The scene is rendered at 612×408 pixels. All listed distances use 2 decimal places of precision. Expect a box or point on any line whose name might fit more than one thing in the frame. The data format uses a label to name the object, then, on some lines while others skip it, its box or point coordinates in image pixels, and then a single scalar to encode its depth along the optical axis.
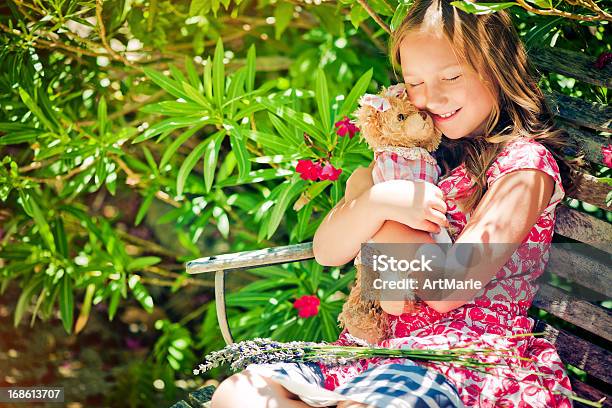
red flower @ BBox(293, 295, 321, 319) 2.67
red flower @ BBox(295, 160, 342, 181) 2.45
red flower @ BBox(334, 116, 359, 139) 2.44
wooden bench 2.16
